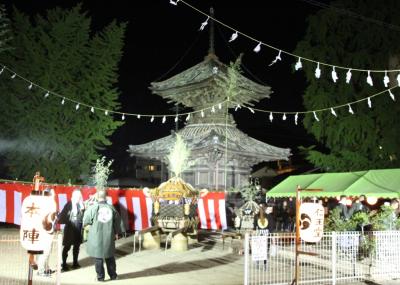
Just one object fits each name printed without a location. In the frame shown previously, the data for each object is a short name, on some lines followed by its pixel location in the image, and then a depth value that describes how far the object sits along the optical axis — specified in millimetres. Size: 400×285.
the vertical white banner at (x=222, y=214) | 17747
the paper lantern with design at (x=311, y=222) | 9219
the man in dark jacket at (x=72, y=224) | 10828
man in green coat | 9453
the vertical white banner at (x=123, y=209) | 17562
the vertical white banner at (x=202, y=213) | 18375
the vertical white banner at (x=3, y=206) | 18045
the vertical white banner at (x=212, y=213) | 18047
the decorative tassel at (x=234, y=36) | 12318
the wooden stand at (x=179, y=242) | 14391
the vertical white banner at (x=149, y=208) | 17331
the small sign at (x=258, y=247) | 8836
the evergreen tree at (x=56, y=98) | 23953
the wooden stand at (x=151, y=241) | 15023
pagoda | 25906
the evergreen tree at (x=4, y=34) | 21944
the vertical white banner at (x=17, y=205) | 17859
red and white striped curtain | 17422
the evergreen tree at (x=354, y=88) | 20766
